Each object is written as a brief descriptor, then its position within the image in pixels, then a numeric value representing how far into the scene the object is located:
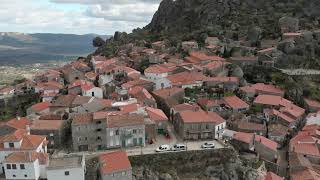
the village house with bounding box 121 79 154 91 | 74.56
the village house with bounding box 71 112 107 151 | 53.08
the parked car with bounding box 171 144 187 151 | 52.50
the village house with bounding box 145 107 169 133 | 58.19
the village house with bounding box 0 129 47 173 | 48.75
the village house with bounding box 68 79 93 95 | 75.19
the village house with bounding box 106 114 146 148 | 52.81
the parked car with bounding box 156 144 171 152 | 51.84
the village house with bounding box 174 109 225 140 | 56.28
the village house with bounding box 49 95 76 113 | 65.31
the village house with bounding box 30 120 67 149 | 54.81
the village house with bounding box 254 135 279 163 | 57.72
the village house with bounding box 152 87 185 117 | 67.81
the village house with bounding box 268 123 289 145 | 63.06
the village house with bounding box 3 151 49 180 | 45.47
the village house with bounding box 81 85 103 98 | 72.31
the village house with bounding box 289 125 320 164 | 57.50
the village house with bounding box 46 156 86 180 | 44.60
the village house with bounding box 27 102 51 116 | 66.31
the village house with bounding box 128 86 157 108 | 66.81
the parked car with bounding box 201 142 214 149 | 53.44
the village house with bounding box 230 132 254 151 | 57.31
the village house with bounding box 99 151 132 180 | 46.47
